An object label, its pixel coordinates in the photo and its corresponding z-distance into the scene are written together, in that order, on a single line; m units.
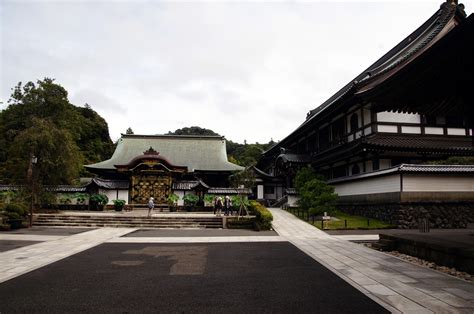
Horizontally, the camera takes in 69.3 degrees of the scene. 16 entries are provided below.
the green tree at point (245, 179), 25.17
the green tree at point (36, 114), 27.53
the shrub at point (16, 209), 19.67
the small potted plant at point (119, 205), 29.72
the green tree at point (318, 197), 20.61
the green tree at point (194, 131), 97.68
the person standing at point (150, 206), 23.41
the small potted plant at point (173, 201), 30.66
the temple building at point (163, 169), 32.47
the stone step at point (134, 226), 21.00
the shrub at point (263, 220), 19.50
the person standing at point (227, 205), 24.72
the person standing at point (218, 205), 24.08
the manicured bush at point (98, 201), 30.22
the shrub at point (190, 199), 30.28
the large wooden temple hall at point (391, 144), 18.45
